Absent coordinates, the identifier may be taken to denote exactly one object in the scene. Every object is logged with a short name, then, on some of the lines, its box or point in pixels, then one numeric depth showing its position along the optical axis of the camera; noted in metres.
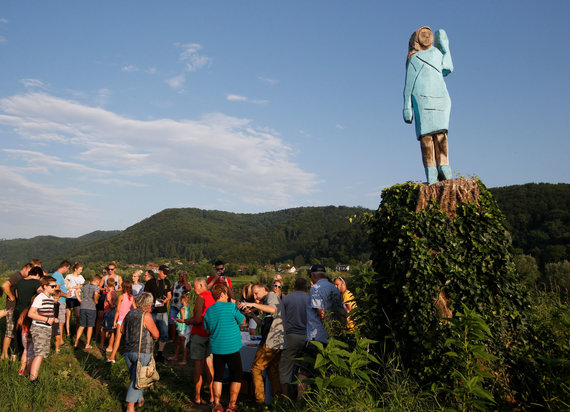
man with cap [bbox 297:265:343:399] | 5.05
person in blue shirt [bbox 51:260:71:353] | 8.20
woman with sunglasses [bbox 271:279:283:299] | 7.15
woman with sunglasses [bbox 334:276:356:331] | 5.98
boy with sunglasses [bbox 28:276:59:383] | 5.57
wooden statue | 5.23
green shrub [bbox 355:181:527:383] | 3.85
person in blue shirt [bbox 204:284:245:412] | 4.99
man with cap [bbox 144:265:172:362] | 7.68
